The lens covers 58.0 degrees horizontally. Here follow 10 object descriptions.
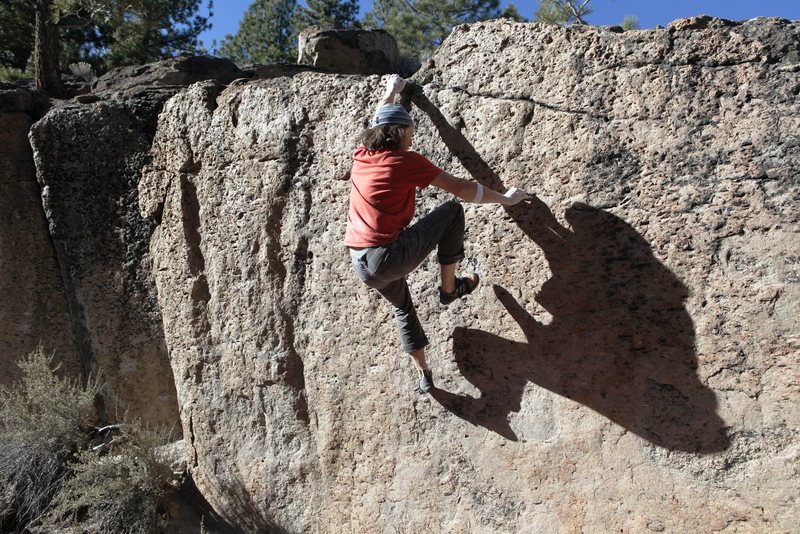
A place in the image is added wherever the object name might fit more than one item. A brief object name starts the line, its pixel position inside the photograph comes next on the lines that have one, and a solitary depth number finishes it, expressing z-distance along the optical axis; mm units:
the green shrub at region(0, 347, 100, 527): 4000
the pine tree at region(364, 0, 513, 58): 15656
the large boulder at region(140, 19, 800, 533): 2600
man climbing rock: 2762
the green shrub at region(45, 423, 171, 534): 3814
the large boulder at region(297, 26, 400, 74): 8555
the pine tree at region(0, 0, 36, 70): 10156
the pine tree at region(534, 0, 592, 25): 9305
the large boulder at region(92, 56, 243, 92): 5426
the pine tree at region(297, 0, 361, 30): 17562
